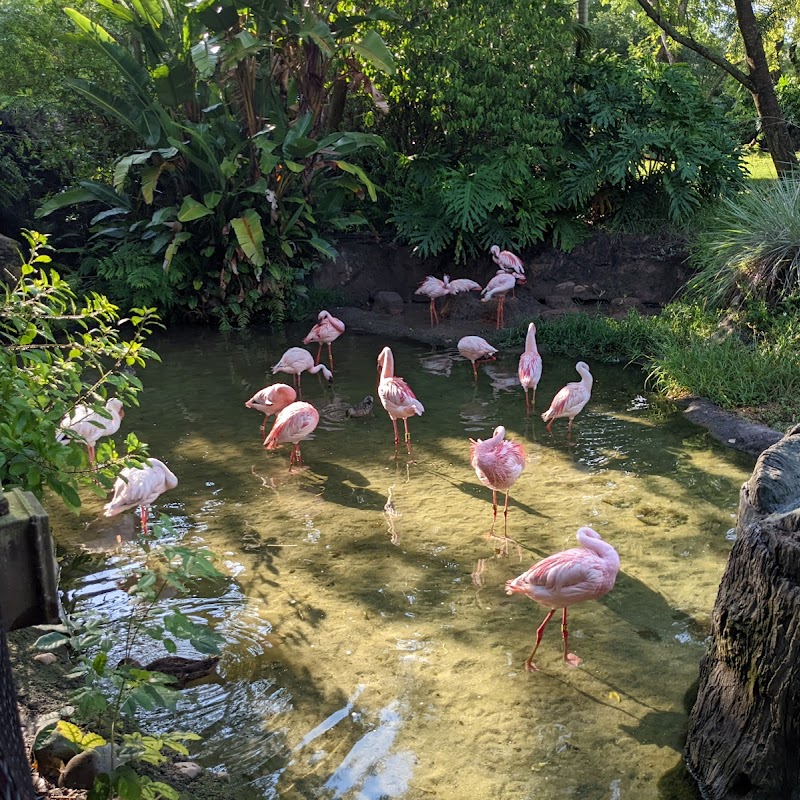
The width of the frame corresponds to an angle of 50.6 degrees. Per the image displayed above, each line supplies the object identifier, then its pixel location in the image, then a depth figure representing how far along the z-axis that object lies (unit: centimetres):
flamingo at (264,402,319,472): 671
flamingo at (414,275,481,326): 1140
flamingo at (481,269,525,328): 1094
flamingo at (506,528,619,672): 406
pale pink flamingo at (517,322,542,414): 776
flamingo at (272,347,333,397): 858
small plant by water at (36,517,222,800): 256
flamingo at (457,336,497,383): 901
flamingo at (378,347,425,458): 692
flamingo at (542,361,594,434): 707
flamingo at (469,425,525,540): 548
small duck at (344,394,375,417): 806
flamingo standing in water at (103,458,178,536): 534
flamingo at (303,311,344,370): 967
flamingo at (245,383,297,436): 740
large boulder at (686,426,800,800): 294
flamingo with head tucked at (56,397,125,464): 595
